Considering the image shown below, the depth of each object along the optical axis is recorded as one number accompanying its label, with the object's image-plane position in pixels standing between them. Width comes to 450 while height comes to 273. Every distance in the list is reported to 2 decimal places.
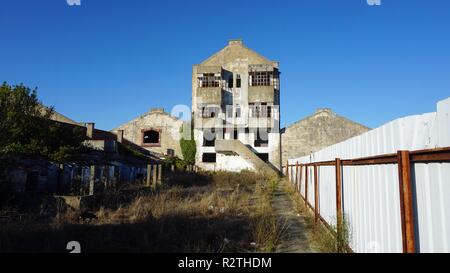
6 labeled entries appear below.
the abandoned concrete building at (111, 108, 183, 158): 37.69
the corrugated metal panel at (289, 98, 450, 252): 2.29
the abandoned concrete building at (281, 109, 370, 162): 34.28
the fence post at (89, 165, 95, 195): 11.35
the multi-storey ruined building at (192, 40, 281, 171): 35.00
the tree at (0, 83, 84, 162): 16.20
